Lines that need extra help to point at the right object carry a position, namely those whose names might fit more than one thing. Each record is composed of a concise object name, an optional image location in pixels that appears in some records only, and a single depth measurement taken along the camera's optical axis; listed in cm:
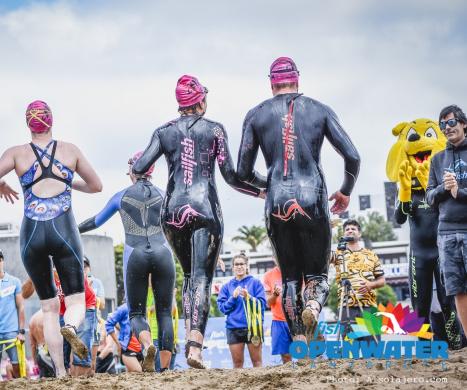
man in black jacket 742
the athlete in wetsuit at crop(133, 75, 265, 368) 720
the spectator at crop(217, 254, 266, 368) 1080
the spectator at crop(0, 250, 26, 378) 1170
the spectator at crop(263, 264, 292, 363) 1069
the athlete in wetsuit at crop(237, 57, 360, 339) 673
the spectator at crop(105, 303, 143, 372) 1152
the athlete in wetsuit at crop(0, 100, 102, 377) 743
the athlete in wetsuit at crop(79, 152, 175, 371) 809
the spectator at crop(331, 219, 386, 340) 1086
